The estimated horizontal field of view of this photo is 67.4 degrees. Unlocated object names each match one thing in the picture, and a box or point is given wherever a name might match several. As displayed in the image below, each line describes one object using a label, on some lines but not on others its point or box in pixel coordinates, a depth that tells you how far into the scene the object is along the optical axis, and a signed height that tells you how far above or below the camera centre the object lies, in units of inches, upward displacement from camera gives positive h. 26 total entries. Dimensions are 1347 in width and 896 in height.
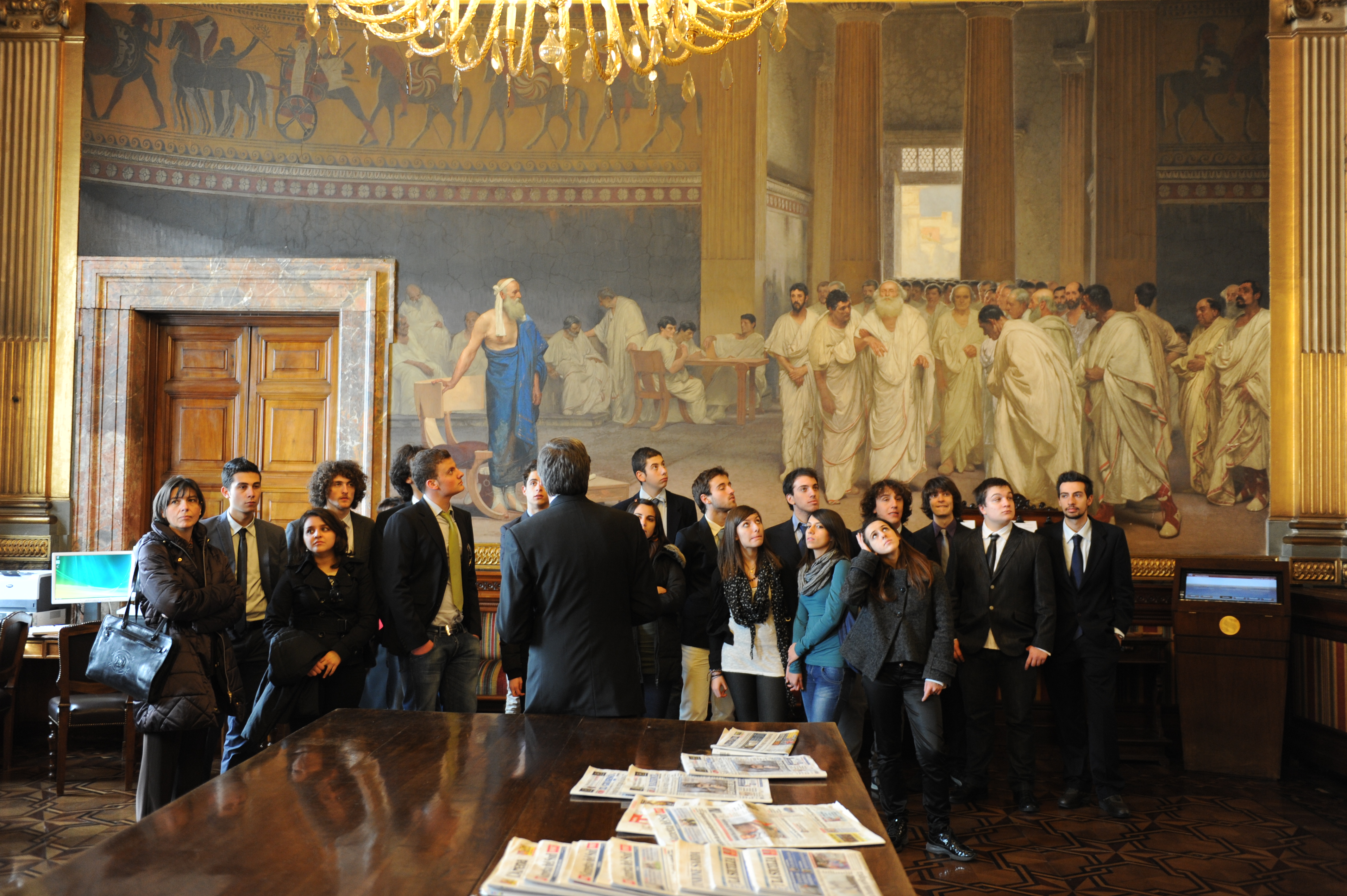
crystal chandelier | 143.9 +66.4
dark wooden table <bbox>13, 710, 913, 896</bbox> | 73.1 -29.6
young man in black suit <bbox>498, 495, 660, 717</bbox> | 133.3 -18.5
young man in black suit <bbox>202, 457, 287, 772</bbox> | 178.2 -15.4
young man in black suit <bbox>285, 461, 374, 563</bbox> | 182.4 -4.7
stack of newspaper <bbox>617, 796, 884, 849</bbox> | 80.7 -29.2
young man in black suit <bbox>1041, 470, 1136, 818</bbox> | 199.0 -31.5
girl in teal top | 175.0 -26.5
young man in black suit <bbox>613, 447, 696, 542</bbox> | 213.6 -4.6
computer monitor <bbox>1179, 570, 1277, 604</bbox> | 230.4 -25.0
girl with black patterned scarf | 180.1 -26.8
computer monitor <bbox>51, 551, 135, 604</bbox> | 243.1 -26.4
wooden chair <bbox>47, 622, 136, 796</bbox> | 203.5 -50.0
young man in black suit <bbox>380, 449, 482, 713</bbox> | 171.8 -21.5
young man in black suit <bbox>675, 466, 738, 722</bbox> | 195.9 -25.8
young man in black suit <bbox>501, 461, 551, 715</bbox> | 141.7 -26.0
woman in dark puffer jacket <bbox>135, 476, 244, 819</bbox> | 147.6 -25.4
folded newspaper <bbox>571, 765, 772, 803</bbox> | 92.9 -29.5
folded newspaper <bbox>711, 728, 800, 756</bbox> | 110.0 -30.2
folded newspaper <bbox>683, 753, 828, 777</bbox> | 100.9 -29.8
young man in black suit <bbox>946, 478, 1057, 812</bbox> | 197.0 -29.0
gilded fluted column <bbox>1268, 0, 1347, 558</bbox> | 258.5 +50.1
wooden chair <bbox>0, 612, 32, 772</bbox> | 208.8 -37.9
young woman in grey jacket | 166.9 -29.4
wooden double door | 285.4 +19.8
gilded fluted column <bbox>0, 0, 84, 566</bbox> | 269.0 +62.1
